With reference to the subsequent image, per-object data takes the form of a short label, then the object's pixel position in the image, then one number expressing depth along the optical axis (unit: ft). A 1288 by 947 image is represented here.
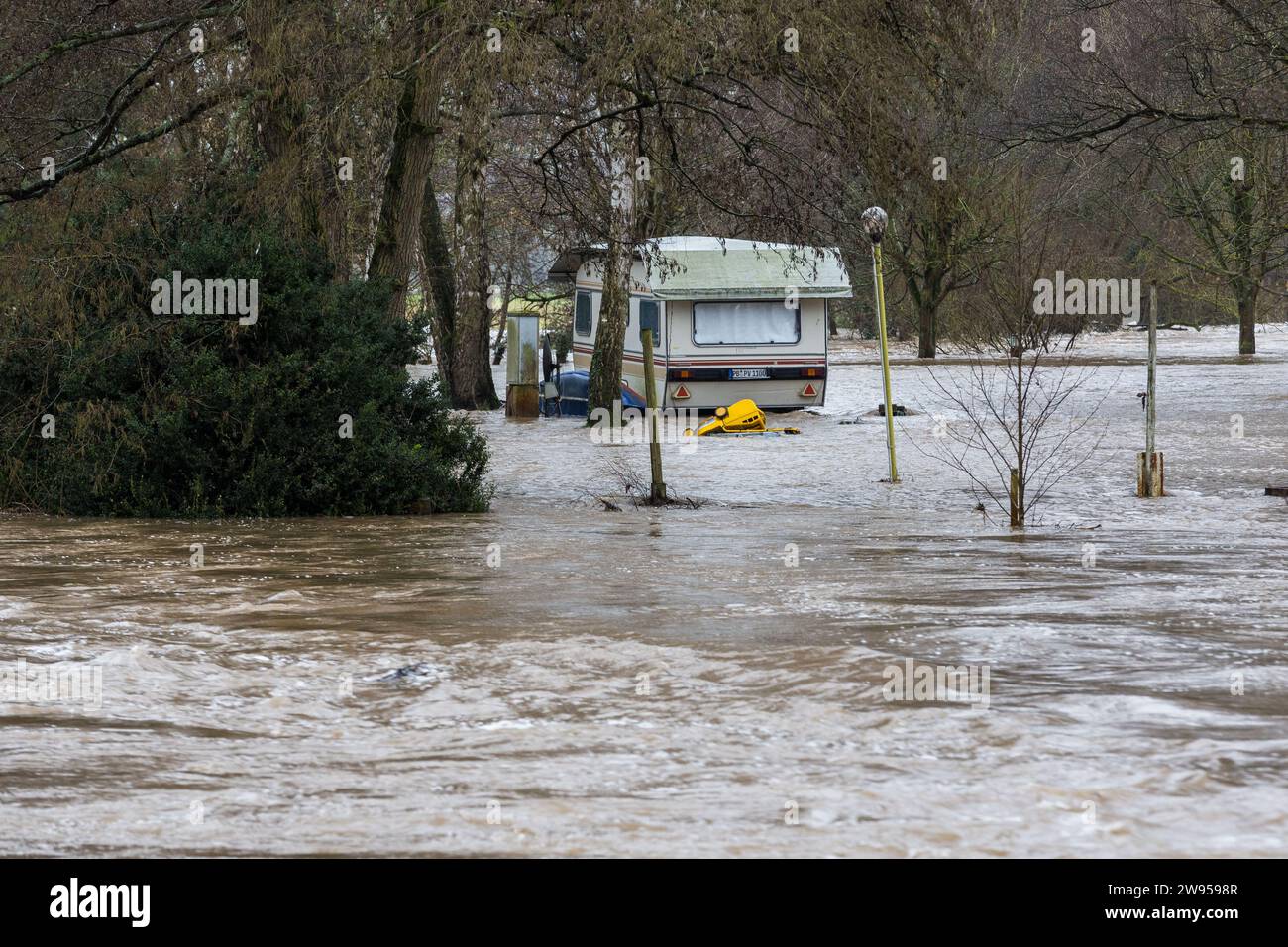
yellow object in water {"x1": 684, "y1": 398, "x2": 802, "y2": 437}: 95.14
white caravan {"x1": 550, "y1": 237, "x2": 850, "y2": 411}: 104.22
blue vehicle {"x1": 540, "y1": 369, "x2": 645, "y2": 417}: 112.98
